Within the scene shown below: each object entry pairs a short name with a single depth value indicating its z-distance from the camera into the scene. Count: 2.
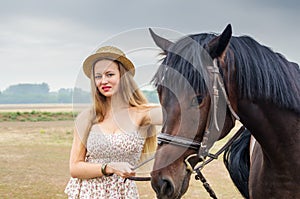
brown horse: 2.25
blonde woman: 3.06
